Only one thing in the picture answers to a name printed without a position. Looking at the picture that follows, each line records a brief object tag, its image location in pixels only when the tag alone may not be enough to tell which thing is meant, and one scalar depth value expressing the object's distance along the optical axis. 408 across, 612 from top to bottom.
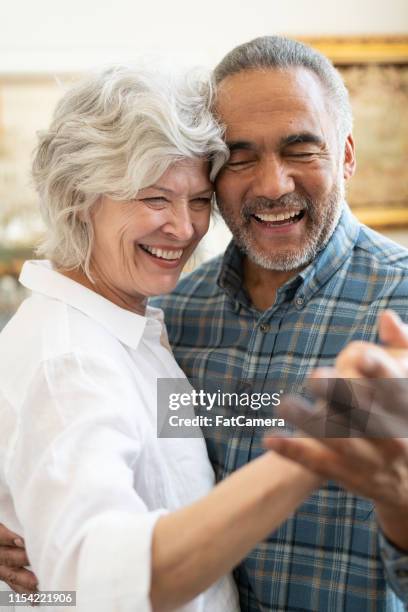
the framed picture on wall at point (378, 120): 2.79
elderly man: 1.20
